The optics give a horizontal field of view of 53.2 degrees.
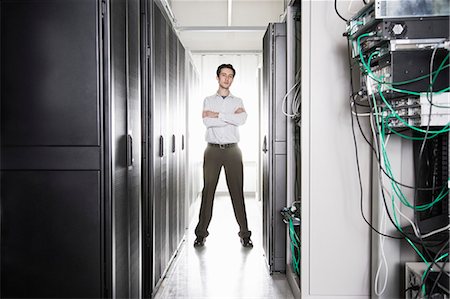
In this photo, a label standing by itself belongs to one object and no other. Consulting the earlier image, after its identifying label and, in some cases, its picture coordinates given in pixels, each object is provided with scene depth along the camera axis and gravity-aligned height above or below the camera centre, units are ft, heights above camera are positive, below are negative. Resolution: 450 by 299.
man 13.69 -0.82
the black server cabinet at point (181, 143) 13.10 -0.26
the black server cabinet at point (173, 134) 11.21 +0.02
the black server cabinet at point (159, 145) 9.12 -0.23
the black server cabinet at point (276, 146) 10.66 -0.28
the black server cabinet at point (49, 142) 5.56 -0.08
